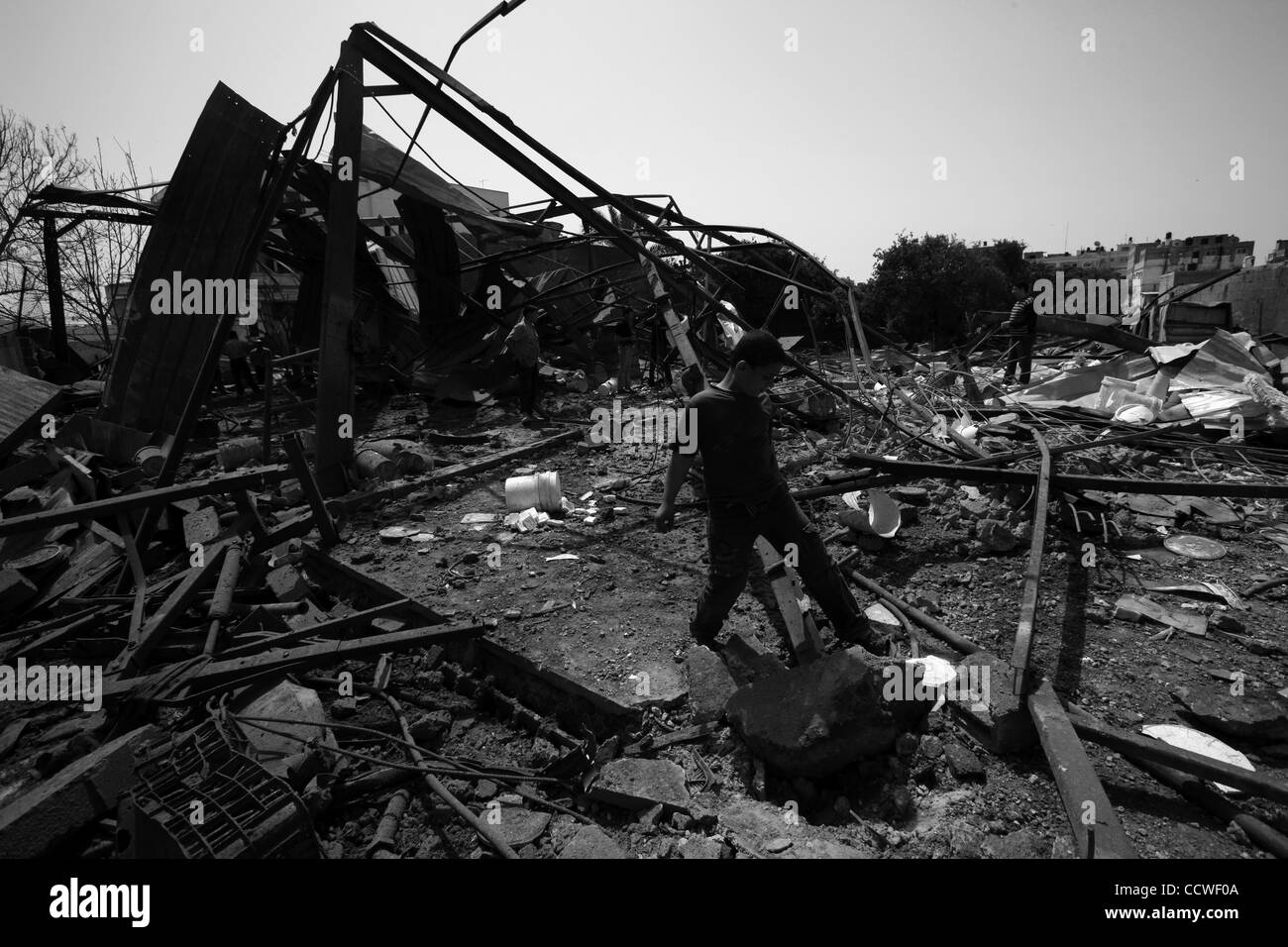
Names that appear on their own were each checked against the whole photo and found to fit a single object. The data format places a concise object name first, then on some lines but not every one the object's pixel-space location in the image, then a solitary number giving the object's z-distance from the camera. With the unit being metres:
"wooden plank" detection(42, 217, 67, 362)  8.88
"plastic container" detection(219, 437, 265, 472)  7.77
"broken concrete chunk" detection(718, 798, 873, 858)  2.24
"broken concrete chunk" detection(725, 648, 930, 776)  2.62
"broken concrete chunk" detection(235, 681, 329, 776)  2.92
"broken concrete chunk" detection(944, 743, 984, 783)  2.57
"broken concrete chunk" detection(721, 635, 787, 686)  3.31
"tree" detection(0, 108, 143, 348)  15.19
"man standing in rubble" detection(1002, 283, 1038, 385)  9.63
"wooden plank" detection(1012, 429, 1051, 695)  2.67
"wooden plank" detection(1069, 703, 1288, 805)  2.19
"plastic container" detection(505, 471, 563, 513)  5.93
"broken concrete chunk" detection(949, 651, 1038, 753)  2.62
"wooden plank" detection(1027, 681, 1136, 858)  2.04
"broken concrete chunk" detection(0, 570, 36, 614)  4.27
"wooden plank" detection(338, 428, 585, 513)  6.06
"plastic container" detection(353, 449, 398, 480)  6.76
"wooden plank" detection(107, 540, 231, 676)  3.44
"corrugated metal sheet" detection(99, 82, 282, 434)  7.01
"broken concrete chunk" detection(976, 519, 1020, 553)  4.57
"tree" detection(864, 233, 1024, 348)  23.62
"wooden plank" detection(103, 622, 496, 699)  3.19
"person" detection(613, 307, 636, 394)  11.06
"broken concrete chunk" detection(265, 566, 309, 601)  4.54
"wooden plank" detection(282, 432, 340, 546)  4.78
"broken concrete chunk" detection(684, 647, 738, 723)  3.02
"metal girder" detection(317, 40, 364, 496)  6.12
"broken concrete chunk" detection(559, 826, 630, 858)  2.28
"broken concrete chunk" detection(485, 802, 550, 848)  2.55
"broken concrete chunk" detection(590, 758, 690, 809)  2.55
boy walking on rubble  3.24
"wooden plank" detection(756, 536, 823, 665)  3.34
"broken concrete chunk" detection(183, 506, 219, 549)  5.07
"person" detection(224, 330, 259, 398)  10.94
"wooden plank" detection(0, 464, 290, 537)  3.31
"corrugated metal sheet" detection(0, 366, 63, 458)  6.03
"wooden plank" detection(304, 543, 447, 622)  4.09
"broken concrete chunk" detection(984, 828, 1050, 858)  2.20
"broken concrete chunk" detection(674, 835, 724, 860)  2.23
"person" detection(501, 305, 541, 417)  9.41
